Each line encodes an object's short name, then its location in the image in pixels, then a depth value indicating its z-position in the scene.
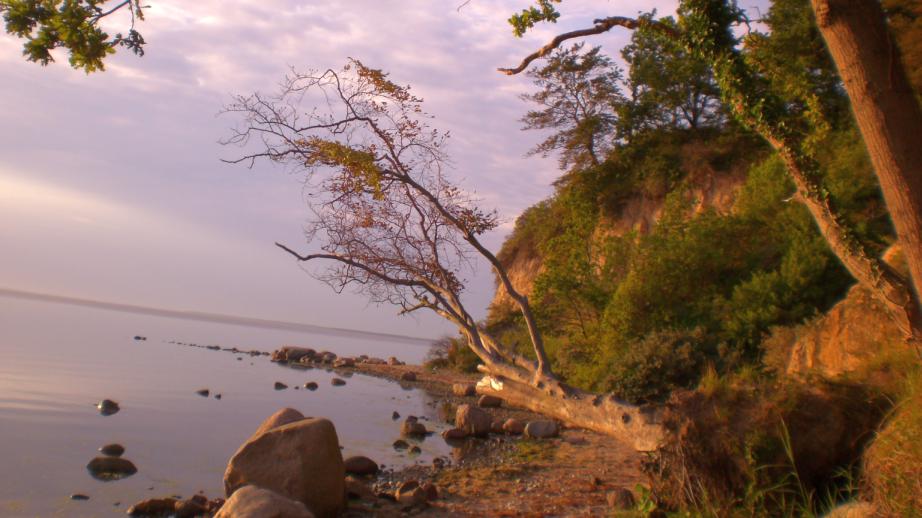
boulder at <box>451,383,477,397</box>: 18.78
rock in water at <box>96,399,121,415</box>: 11.78
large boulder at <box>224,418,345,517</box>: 6.66
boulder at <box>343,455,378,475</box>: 8.70
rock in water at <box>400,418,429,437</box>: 11.96
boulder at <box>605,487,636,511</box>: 6.19
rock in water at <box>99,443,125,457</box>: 9.00
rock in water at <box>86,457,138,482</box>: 8.02
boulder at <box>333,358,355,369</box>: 26.61
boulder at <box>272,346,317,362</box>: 28.12
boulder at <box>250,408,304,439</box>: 8.10
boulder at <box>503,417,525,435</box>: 12.12
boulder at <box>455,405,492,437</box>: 11.98
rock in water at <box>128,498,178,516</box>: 6.72
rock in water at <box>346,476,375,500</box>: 7.43
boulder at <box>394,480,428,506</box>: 7.03
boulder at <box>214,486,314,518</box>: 5.25
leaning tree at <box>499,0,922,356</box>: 3.95
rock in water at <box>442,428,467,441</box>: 11.81
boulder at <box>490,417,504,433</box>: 12.23
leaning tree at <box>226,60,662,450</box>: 11.86
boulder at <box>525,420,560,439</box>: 11.48
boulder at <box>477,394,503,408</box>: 15.38
